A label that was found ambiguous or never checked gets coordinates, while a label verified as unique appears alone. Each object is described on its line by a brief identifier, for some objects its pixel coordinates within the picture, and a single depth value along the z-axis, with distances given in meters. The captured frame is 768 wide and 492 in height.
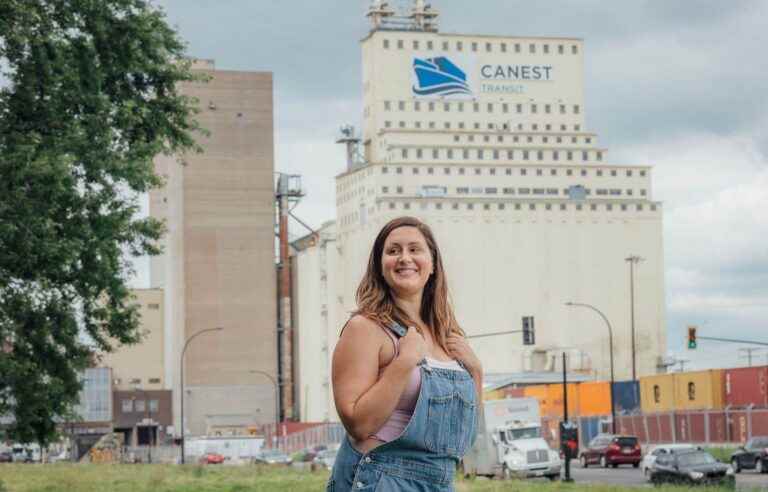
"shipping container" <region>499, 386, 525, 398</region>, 106.49
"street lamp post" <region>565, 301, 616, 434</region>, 81.76
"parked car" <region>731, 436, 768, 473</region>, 53.91
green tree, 26.88
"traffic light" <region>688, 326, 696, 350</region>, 65.00
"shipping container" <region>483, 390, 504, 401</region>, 108.90
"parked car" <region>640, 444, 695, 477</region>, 47.41
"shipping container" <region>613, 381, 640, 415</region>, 89.12
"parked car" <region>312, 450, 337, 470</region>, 67.21
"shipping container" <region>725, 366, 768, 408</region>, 69.62
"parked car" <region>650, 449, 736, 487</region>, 41.72
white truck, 54.00
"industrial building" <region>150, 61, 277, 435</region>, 168.25
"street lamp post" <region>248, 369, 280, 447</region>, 154.61
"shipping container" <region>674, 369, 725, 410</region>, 74.19
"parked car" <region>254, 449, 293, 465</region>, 78.69
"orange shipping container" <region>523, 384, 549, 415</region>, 99.19
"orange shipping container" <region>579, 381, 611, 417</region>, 92.69
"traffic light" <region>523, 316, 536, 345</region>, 72.81
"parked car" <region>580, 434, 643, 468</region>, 64.38
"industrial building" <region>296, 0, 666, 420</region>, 163.25
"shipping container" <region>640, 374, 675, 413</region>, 81.88
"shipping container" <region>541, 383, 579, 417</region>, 95.88
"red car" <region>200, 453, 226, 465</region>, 95.51
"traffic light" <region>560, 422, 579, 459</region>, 45.47
